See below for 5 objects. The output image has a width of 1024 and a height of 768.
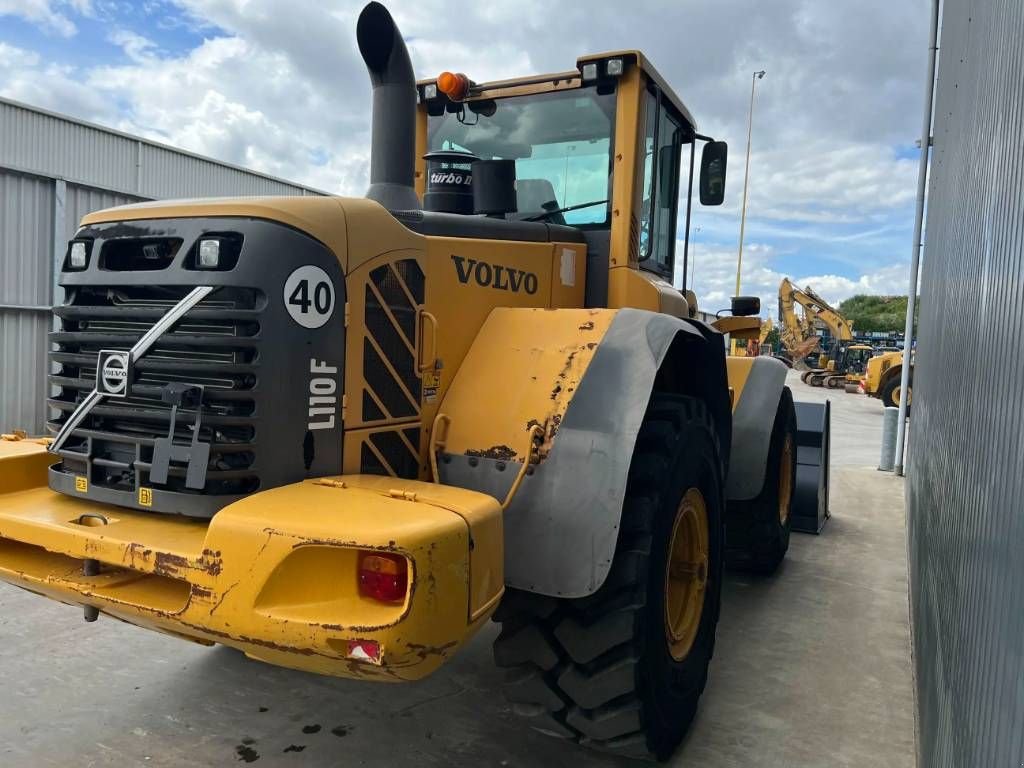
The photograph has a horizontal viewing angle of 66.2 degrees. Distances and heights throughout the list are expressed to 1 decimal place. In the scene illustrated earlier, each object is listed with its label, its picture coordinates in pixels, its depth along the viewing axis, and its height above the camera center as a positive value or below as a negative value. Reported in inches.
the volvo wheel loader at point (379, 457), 82.3 -15.8
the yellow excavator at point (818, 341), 1159.0 +28.9
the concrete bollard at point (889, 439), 395.9 -38.5
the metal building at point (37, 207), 424.5 +64.6
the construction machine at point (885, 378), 807.7 -16.3
